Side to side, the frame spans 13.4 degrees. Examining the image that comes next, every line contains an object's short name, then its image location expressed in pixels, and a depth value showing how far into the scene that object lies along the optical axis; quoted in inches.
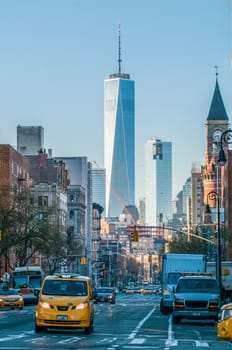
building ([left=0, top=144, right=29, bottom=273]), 4757.1
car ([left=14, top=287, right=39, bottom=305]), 3144.2
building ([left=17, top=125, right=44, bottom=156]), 6501.0
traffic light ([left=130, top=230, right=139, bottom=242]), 3174.2
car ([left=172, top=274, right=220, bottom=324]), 1619.1
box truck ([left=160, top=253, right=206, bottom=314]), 2263.8
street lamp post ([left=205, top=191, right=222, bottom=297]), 2564.0
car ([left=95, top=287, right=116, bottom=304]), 3287.4
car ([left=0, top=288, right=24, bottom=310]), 2490.2
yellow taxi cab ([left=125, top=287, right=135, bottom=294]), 6712.6
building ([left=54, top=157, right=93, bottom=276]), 7130.9
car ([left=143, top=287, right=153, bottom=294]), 6481.3
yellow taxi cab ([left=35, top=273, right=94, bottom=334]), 1251.2
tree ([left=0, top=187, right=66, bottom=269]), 3622.0
